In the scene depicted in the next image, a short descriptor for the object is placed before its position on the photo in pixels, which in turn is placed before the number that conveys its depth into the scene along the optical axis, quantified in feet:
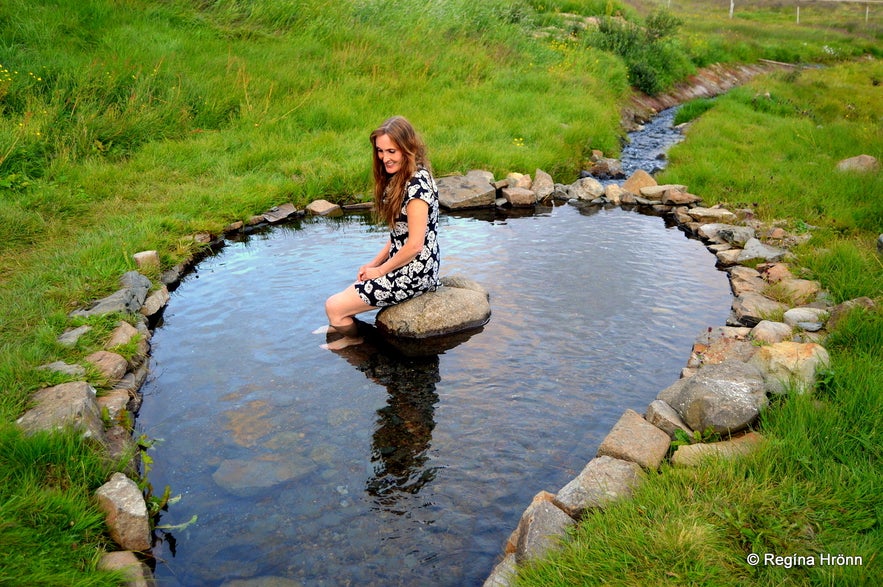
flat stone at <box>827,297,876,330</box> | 18.28
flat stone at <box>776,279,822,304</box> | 22.15
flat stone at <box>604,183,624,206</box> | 36.86
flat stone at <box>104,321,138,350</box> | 19.10
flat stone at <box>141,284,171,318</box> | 22.51
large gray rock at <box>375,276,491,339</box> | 21.79
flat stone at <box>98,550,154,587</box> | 11.68
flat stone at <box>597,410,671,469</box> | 14.05
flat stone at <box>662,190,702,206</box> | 35.53
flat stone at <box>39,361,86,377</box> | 16.78
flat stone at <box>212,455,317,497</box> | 14.66
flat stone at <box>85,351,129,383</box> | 17.54
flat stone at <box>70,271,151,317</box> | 20.66
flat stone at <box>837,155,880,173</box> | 33.81
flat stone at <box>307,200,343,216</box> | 33.83
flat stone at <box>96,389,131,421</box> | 16.03
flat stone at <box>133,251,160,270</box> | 24.57
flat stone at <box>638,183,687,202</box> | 36.52
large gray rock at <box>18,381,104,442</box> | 13.94
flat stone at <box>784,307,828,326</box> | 19.74
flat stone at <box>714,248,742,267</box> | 27.58
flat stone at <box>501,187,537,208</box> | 35.70
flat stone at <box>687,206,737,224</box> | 32.50
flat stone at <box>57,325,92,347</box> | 18.44
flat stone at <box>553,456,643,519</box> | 12.56
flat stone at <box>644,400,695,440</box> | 15.02
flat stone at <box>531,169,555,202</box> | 36.78
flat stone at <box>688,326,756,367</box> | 18.69
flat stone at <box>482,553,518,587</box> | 11.49
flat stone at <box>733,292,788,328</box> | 21.40
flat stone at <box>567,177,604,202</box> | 37.14
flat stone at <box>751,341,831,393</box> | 15.37
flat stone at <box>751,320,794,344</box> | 19.17
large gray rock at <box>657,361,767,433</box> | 14.52
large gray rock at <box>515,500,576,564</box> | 11.73
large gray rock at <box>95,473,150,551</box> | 12.65
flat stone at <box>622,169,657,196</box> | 37.51
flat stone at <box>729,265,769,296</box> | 24.13
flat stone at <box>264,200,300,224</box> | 32.53
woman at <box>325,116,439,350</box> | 20.25
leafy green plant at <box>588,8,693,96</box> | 66.64
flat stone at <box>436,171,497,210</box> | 35.09
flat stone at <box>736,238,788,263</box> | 26.84
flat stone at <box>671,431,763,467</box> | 13.38
